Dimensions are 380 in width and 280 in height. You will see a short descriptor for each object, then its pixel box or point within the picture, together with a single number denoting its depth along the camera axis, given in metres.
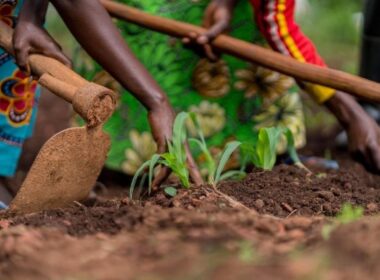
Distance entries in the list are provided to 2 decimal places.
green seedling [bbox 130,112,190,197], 1.98
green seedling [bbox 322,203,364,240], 1.41
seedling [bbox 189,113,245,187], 2.05
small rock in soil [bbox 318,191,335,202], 2.01
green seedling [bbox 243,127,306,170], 2.17
